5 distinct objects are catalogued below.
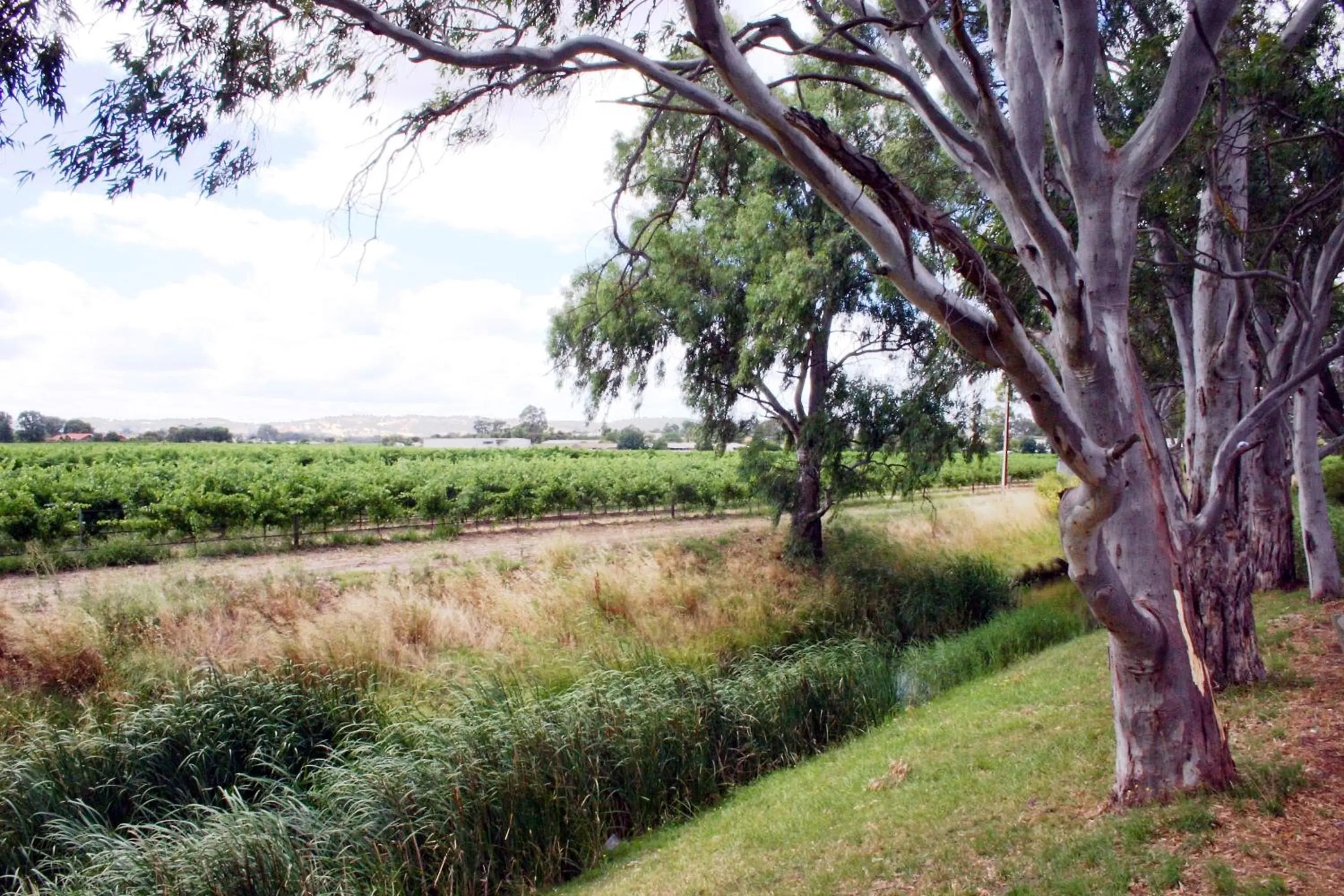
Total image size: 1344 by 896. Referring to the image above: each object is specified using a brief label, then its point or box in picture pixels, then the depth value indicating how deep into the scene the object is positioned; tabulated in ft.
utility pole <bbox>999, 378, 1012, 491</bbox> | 121.38
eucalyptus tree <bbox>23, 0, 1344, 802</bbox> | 11.40
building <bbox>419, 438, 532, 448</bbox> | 169.58
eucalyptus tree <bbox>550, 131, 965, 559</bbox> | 44.86
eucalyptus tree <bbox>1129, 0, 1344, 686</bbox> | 20.20
